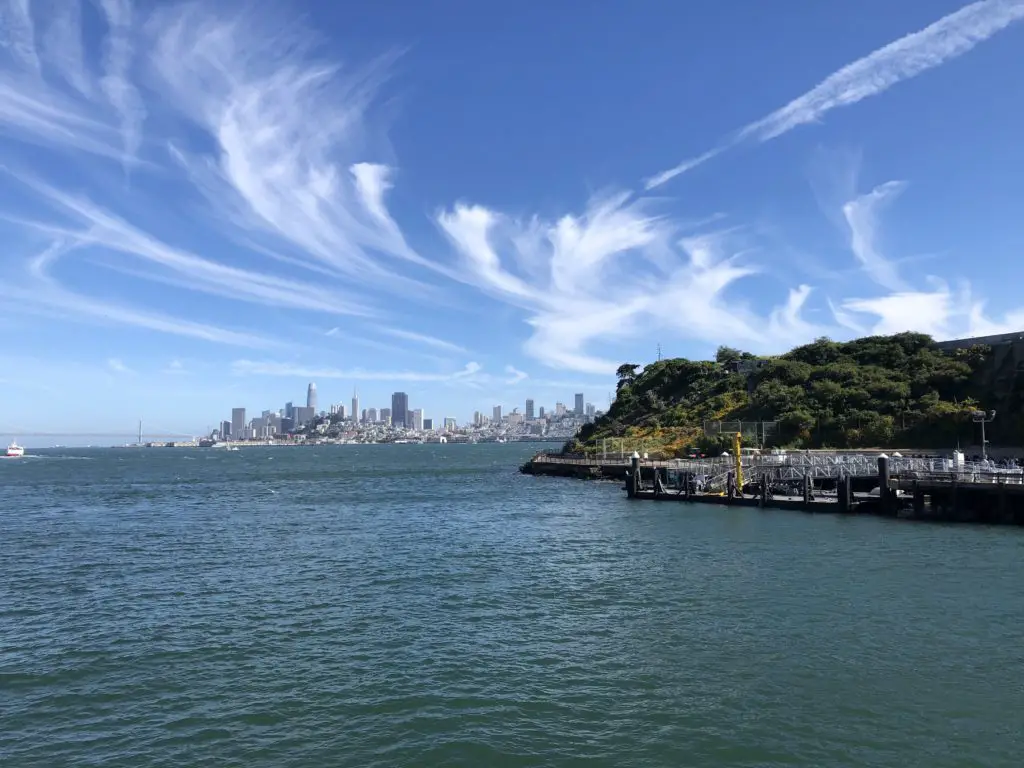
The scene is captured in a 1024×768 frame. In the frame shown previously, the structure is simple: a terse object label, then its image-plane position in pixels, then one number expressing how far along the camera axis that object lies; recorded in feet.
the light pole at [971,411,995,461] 170.73
